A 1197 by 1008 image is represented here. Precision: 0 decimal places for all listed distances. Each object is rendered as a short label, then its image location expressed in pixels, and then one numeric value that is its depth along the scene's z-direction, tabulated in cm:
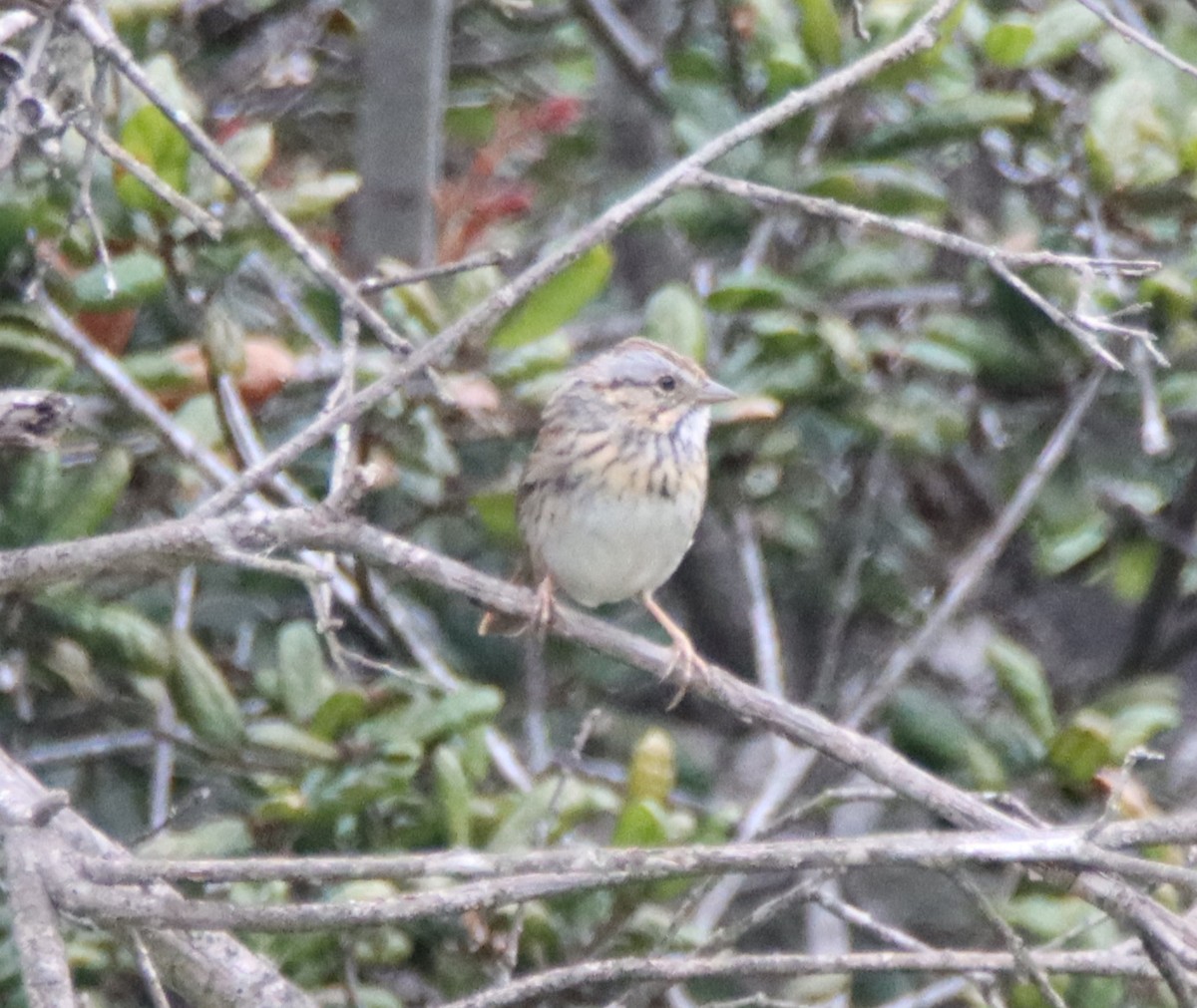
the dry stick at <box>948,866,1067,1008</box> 464
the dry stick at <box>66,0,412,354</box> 531
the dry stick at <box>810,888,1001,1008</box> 550
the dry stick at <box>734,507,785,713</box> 813
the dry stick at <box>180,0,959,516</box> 530
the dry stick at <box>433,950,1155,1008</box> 476
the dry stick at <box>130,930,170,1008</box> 455
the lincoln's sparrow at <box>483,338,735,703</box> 784
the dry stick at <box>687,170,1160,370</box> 525
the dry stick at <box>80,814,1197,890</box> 414
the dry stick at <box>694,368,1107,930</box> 785
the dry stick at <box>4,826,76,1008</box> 408
